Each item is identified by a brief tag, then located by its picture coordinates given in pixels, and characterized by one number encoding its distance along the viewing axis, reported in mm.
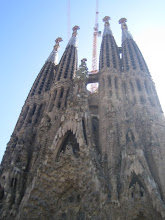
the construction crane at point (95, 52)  38369
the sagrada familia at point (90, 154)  13656
